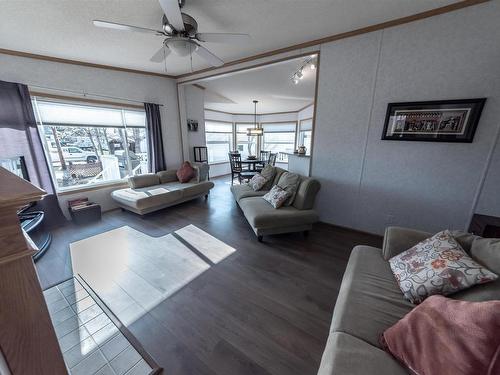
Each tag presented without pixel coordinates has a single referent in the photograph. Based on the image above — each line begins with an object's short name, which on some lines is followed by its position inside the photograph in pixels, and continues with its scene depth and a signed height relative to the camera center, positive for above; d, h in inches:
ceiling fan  68.4 +38.2
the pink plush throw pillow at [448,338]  28.7 -31.9
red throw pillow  171.6 -30.1
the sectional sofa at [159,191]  134.4 -38.9
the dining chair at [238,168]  218.3 -33.5
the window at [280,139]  305.1 -0.5
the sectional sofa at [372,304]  34.8 -38.7
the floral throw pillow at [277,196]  112.1 -33.3
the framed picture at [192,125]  199.0 +12.5
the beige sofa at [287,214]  101.9 -39.0
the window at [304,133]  262.9 +7.9
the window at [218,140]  269.4 -2.7
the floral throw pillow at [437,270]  42.7 -30.2
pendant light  261.0 +9.6
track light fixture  121.9 +46.4
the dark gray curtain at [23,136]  102.4 +0.3
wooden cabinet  23.5 -20.8
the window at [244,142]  314.0 -5.9
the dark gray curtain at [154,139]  163.3 -1.2
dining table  222.3 -28.6
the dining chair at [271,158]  245.4 -24.1
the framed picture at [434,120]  82.3 +8.6
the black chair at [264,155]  283.0 -23.6
